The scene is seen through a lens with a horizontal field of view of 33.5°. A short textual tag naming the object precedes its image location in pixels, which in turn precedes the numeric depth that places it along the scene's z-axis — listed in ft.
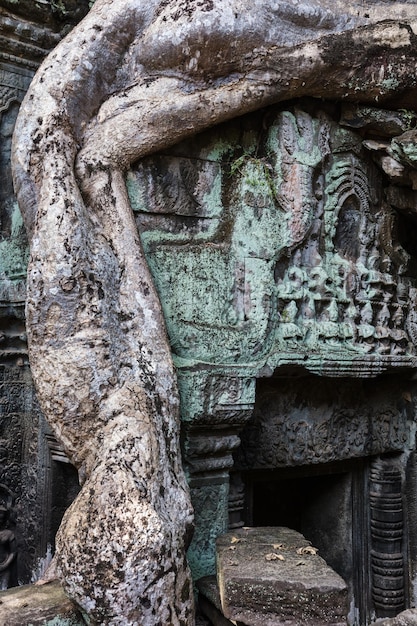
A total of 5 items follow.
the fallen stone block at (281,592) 8.16
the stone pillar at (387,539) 15.51
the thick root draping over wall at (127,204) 8.57
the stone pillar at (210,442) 10.60
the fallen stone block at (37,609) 8.30
